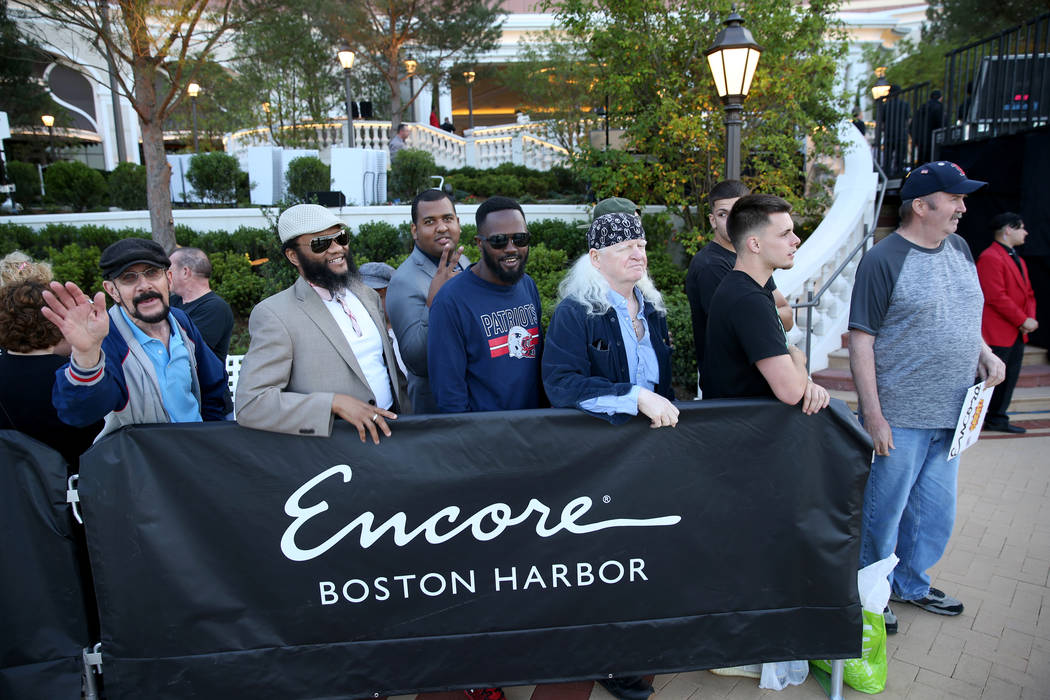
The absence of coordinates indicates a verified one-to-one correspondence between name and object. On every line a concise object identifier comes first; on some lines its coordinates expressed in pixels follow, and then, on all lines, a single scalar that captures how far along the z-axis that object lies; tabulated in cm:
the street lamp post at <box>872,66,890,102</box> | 1656
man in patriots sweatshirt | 278
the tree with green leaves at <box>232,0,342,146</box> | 1955
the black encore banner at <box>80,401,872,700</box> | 246
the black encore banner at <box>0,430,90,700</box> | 240
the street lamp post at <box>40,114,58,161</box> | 2500
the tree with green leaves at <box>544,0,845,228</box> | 866
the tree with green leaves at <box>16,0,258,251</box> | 908
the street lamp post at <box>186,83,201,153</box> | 1806
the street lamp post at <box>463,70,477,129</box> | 2803
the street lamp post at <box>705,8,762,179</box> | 567
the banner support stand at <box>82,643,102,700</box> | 249
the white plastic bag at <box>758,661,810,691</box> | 288
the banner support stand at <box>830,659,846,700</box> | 278
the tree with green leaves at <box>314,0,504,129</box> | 2306
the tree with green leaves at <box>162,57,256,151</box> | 1877
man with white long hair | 253
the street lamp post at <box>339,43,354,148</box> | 1584
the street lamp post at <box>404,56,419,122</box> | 2439
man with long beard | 243
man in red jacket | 554
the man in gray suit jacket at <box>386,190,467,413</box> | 321
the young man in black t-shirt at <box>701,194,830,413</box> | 256
